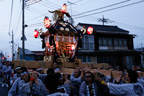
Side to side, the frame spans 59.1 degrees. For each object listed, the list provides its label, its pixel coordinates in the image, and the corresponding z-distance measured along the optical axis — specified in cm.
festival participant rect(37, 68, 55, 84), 385
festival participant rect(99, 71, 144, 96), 243
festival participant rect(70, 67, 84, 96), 392
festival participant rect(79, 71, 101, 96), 305
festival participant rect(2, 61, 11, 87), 897
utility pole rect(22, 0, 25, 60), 1245
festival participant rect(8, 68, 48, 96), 264
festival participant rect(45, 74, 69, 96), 203
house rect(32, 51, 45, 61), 2828
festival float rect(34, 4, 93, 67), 819
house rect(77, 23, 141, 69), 1906
